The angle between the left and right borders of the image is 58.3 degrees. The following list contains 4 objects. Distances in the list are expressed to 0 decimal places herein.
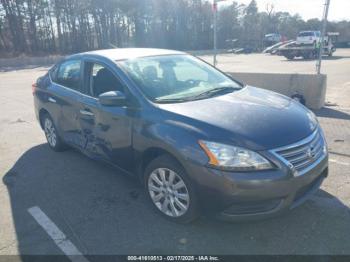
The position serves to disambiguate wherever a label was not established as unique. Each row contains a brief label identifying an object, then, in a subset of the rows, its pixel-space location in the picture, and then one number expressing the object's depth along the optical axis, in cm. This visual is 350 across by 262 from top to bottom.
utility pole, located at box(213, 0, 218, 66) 763
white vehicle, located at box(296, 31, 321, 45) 2969
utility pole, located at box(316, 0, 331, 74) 689
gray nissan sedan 264
